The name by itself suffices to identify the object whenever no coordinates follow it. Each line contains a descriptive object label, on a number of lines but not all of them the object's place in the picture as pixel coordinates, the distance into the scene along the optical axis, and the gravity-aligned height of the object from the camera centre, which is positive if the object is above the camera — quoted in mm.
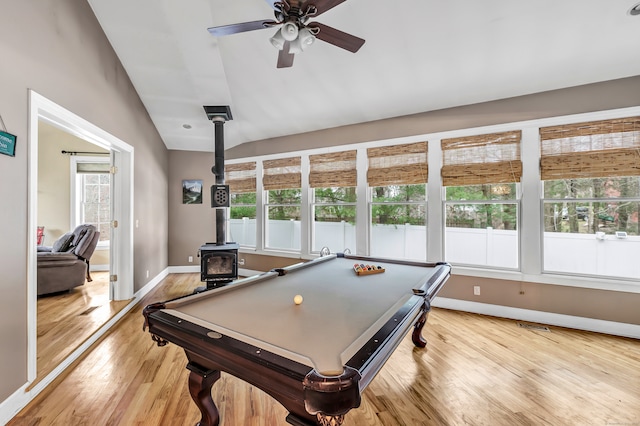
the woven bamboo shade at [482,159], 3344 +701
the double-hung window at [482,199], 3389 +203
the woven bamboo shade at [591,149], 2863 +711
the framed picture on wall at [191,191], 5547 +480
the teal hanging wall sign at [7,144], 1739 +466
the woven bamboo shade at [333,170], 4379 +744
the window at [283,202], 4957 +235
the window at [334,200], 4441 +241
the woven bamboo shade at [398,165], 3848 +727
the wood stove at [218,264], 4094 -757
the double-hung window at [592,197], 2904 +190
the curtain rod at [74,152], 5514 +1271
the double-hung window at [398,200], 3904 +207
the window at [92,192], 5629 +479
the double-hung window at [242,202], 5453 +256
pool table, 926 -547
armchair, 3877 -683
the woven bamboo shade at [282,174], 4898 +752
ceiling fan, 1795 +1347
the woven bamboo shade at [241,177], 5406 +769
